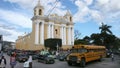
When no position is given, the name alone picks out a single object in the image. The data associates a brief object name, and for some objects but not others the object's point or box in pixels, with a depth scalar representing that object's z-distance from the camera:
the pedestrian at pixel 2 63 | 7.01
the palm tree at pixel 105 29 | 27.60
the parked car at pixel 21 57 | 13.98
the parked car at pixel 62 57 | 14.66
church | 30.06
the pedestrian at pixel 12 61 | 7.60
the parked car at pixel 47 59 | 12.48
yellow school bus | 10.18
